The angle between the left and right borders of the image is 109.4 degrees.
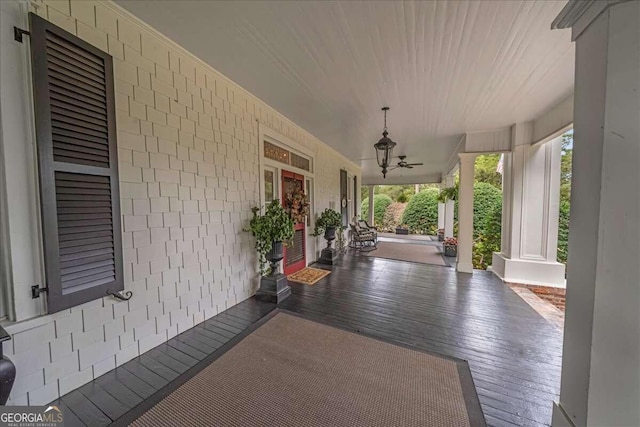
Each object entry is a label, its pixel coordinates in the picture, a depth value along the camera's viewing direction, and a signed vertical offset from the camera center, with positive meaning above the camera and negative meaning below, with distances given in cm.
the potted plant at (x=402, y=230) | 1180 -141
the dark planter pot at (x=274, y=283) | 318 -115
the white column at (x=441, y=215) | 1024 -55
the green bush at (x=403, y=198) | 1411 +31
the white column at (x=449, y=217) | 827 -54
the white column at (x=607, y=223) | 96 -9
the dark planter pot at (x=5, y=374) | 108 -83
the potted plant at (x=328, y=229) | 532 -62
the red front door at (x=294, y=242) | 423 -80
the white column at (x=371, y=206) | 1094 -14
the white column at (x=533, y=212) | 380 -16
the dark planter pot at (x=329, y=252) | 530 -116
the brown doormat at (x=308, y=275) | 405 -138
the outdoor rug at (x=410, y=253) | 571 -143
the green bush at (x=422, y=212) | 1159 -48
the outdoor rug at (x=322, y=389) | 141 -134
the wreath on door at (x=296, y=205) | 380 -3
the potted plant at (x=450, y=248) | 607 -122
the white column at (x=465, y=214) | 454 -23
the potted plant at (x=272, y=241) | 316 -54
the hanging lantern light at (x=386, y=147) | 338 +86
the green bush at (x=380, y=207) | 1353 -23
